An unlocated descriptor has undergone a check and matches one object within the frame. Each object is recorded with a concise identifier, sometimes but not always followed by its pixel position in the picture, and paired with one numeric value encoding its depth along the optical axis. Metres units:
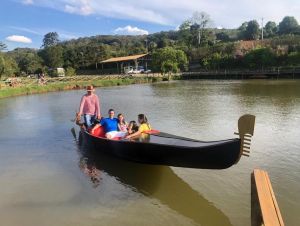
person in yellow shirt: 6.55
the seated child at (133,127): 6.97
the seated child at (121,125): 7.31
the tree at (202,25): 68.49
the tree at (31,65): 58.63
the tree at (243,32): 75.83
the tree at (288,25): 73.22
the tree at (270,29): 75.11
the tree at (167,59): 42.33
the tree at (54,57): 58.58
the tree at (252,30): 72.18
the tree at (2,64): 34.16
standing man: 8.49
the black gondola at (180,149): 4.56
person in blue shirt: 7.06
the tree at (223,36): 85.48
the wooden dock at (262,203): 2.67
